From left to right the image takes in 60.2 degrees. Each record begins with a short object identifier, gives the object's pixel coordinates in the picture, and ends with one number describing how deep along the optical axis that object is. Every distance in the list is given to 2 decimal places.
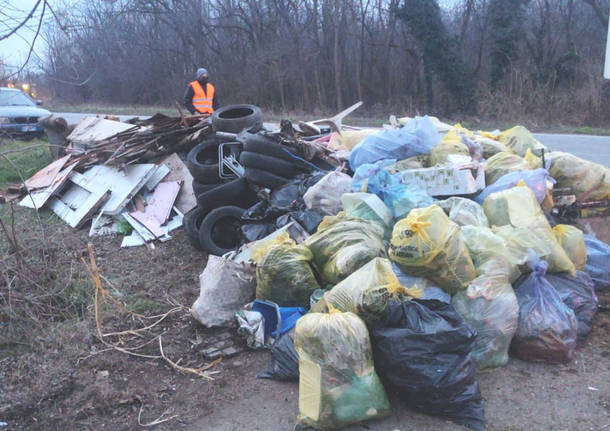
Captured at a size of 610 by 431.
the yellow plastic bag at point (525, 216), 3.61
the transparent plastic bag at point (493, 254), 3.35
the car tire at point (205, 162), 6.07
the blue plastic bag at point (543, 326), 3.17
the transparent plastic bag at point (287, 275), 3.66
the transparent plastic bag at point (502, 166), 4.90
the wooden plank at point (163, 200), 6.59
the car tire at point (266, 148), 5.59
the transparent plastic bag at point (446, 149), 5.17
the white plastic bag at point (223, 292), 3.85
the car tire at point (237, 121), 6.83
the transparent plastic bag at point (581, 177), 4.90
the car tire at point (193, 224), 5.66
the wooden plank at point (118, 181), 6.79
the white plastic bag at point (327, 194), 4.77
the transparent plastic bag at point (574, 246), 3.87
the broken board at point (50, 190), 7.59
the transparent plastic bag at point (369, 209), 4.08
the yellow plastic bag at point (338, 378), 2.62
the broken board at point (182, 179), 6.82
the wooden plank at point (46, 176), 7.88
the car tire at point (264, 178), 5.50
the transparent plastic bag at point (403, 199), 4.12
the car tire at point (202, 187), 6.05
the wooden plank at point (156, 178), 7.10
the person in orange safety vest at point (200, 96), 9.18
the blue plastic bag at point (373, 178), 4.54
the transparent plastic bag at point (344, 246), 3.49
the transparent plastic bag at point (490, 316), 3.12
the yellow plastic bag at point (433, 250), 3.16
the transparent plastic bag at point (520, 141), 5.75
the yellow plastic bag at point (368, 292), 2.86
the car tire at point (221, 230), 5.46
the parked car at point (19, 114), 12.55
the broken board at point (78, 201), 6.88
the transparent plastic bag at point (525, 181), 4.47
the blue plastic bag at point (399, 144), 5.39
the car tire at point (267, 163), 5.52
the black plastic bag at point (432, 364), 2.66
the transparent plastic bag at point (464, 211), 3.97
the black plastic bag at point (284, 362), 3.14
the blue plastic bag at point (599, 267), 4.04
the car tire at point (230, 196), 5.68
